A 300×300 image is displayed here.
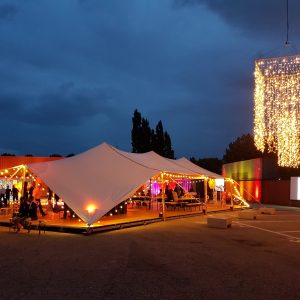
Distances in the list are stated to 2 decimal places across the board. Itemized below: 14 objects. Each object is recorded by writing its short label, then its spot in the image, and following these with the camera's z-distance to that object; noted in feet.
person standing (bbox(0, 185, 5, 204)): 50.61
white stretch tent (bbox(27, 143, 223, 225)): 31.79
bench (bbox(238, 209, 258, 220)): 41.16
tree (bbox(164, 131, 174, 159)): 103.45
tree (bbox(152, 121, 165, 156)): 101.16
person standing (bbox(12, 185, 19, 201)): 47.27
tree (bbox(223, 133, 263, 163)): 109.24
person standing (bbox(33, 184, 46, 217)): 46.02
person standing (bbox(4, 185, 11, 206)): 50.63
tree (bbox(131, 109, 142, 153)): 99.48
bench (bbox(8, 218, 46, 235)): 27.93
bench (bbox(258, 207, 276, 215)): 47.33
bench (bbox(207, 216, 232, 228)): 32.14
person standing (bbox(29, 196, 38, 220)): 33.92
